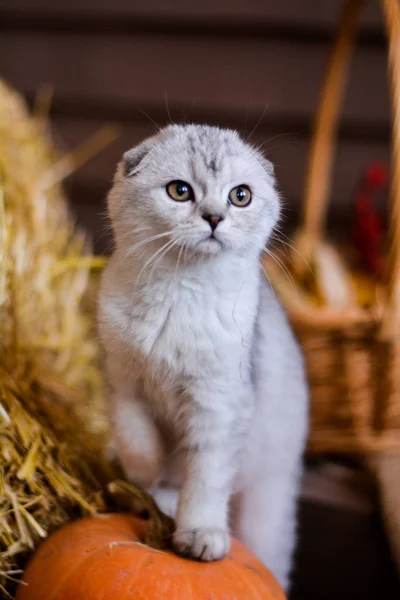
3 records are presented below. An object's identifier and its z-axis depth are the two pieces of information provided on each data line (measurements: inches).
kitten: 23.0
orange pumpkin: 22.8
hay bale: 25.3
